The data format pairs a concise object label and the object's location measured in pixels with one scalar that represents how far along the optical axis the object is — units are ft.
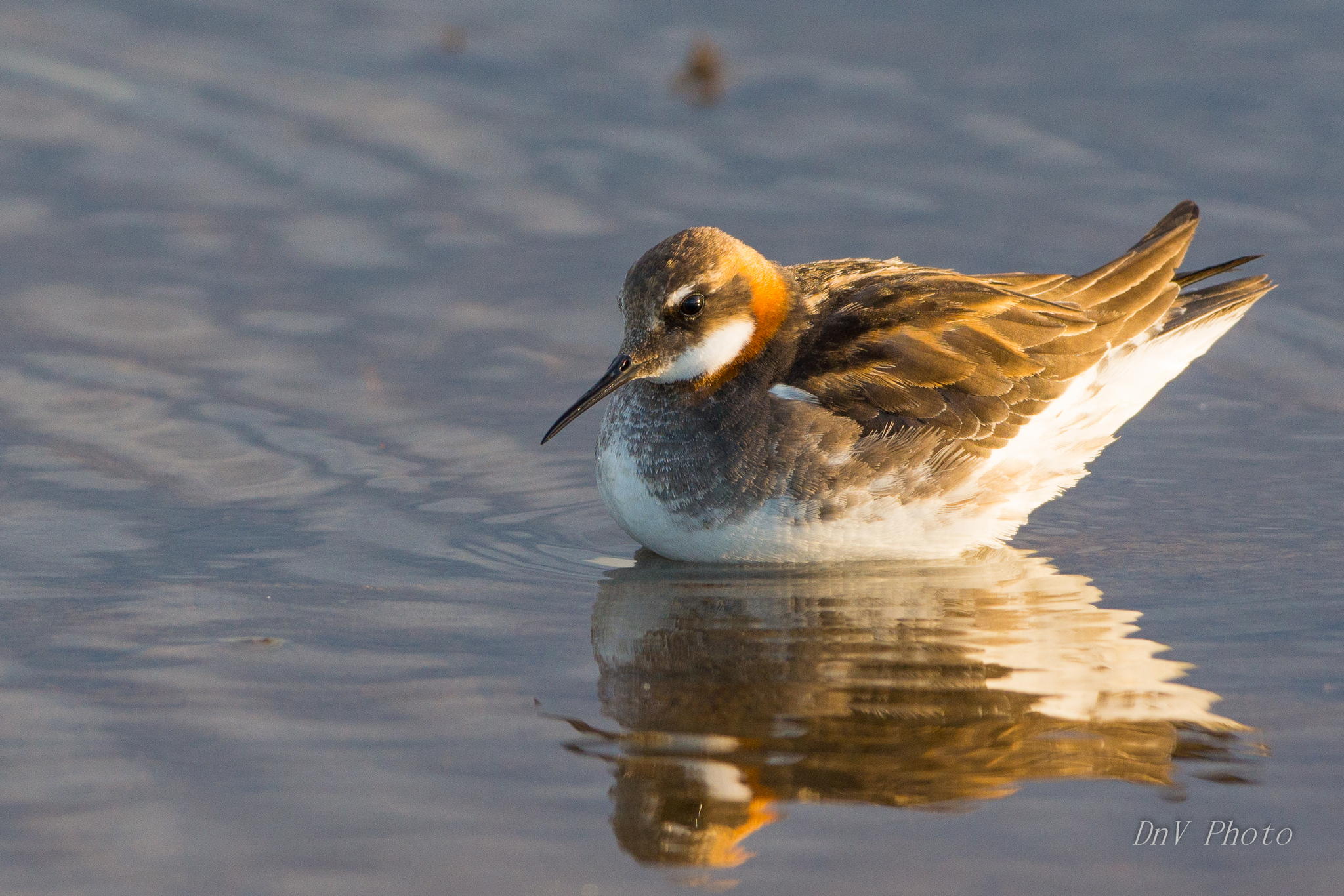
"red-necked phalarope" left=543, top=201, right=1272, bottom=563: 24.12
